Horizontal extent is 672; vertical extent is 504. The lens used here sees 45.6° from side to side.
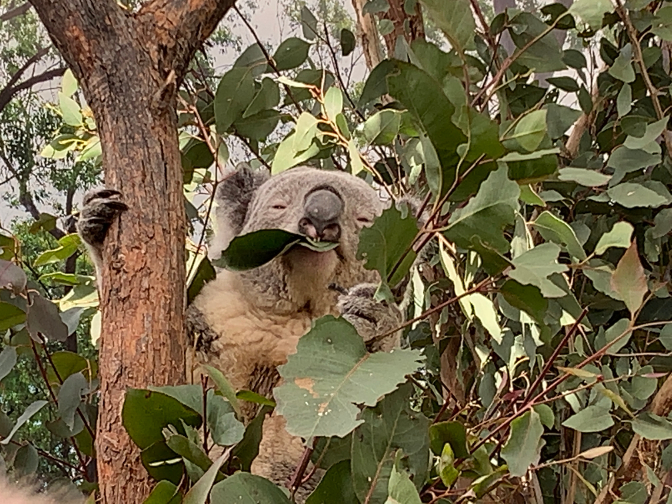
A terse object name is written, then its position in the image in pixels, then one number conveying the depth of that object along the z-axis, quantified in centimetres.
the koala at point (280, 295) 129
